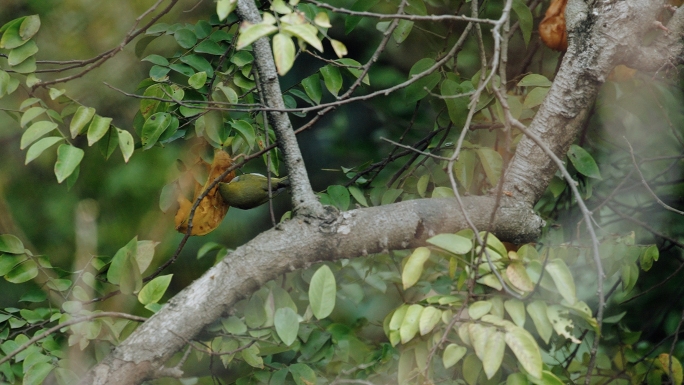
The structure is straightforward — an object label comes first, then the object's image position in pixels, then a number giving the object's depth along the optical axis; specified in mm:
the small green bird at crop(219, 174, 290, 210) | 9365
